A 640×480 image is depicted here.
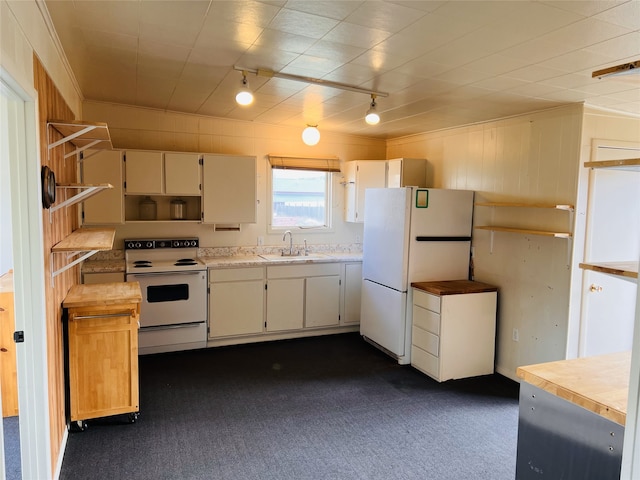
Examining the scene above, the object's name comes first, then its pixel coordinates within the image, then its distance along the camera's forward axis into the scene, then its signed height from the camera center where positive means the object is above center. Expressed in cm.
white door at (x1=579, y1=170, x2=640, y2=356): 352 -35
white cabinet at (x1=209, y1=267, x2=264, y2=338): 456 -104
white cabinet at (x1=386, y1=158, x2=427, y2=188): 509 +41
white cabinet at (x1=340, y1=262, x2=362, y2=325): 516 -104
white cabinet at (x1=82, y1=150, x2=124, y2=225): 417 +12
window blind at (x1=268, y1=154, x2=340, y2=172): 523 +52
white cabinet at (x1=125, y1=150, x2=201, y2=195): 434 +30
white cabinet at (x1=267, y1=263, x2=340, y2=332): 481 -104
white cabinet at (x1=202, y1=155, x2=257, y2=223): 466 +15
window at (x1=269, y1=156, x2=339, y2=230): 535 +16
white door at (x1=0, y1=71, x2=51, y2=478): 193 -34
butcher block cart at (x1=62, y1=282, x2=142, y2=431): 284 -103
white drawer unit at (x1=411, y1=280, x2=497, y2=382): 389 -112
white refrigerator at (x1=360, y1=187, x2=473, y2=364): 423 -40
